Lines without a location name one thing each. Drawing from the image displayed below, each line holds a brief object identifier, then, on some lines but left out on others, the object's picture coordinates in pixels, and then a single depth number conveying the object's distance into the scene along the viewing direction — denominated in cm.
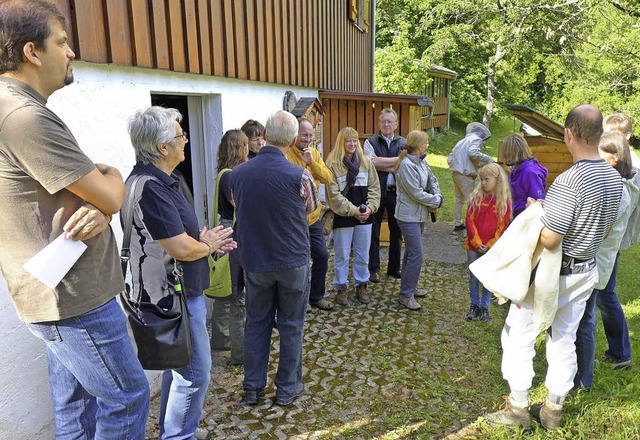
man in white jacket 781
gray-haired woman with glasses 239
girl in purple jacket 485
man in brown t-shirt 165
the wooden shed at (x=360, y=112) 789
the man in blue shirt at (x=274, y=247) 317
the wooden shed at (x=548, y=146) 756
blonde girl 461
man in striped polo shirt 289
